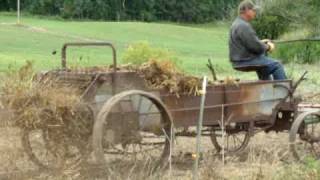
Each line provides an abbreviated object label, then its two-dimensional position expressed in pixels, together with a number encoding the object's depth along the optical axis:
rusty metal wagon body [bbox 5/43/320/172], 15.02
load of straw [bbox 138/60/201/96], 15.93
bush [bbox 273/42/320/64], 56.72
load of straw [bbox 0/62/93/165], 14.12
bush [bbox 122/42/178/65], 35.12
